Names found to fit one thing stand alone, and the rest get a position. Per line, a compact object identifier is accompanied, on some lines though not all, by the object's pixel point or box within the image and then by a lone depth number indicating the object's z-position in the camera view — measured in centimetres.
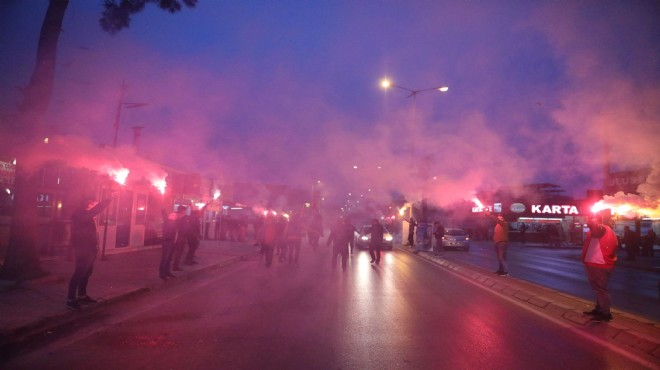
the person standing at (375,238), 1537
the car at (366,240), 2534
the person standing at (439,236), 2076
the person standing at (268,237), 1436
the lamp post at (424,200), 2289
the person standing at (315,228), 2270
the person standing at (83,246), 676
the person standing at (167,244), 1023
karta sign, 4731
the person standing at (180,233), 1126
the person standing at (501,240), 1268
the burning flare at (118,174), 1259
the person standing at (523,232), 4066
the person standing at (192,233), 1194
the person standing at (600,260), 701
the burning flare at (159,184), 1680
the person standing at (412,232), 2860
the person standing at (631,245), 2286
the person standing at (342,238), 1430
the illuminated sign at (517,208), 4622
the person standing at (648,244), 2633
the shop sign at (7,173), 1132
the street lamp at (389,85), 2078
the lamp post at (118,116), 1916
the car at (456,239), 2746
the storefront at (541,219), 4469
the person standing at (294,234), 1509
